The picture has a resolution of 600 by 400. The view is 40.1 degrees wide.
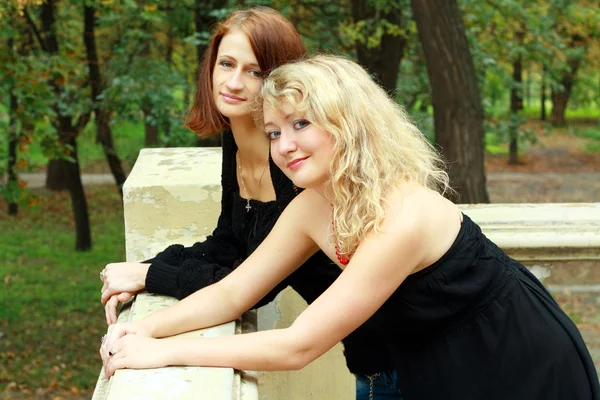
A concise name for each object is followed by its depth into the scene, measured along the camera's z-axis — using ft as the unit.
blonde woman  6.51
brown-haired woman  8.18
